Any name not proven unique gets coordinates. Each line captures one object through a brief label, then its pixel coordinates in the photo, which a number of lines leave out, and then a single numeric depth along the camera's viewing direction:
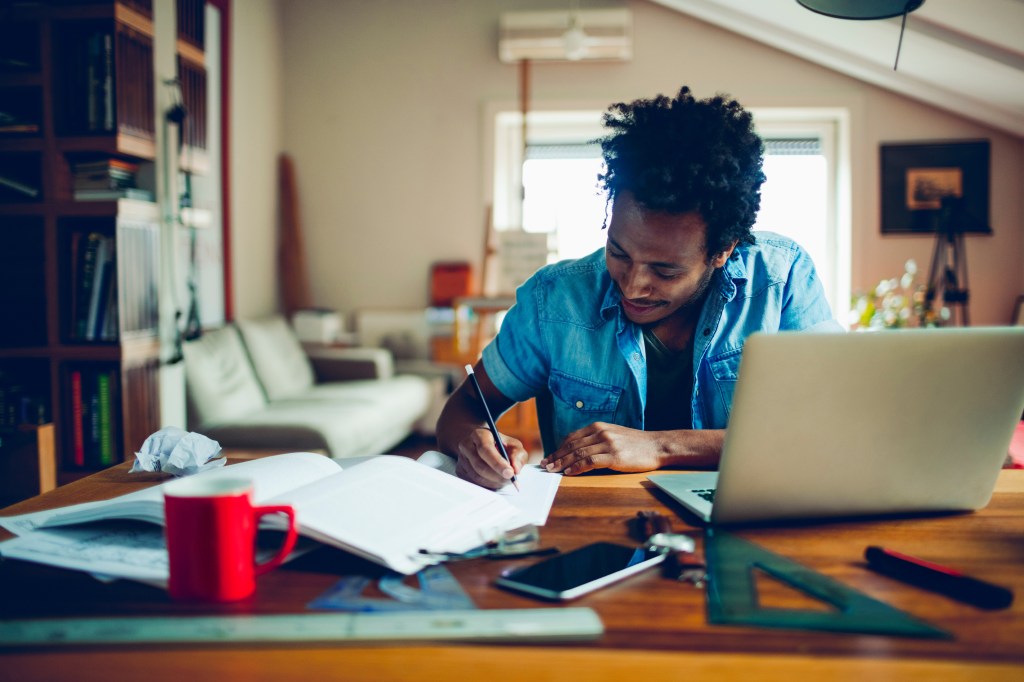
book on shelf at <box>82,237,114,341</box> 2.83
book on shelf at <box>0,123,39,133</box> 2.76
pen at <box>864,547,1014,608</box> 0.66
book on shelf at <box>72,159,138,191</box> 2.84
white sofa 3.14
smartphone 0.69
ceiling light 1.59
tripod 4.18
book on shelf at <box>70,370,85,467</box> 2.85
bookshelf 2.76
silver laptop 0.81
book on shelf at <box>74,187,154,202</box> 2.79
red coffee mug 0.65
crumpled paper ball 1.15
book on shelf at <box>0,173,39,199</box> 2.74
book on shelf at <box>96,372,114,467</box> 2.88
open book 0.75
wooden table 0.57
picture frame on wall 4.52
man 1.24
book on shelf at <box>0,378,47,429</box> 2.81
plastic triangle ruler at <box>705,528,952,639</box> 0.62
